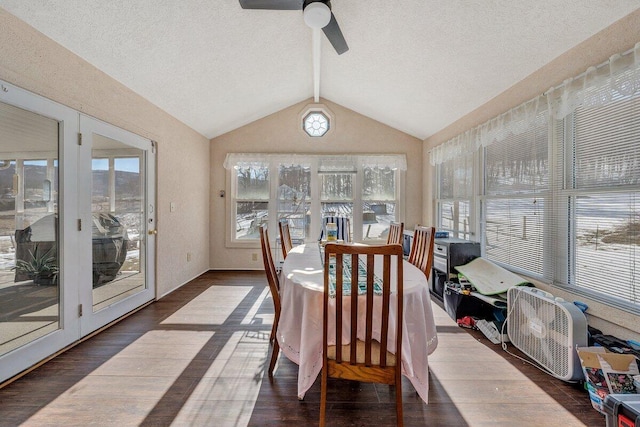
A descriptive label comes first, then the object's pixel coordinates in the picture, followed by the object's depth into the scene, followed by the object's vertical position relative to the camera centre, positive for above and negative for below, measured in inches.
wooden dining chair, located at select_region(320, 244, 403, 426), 48.4 -23.7
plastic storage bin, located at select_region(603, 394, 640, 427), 44.5 -33.5
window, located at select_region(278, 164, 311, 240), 192.1 +11.7
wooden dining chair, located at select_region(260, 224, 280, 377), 72.3 -17.7
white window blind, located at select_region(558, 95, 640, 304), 70.1 +4.5
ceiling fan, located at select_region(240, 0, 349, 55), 74.8 +57.0
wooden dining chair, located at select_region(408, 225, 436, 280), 86.7 -12.6
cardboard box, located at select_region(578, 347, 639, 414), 60.2 -36.5
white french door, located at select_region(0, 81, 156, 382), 71.6 -4.7
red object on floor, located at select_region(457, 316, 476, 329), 104.1 -42.2
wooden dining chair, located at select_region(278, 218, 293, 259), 113.7 -11.1
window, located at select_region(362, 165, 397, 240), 193.6 +7.0
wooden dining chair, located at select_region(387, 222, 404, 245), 114.0 -9.3
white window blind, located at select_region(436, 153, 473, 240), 140.7 +9.6
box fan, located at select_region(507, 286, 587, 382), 69.4 -33.0
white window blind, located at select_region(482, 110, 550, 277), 97.9 +5.7
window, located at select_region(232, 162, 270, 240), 193.0 +10.3
